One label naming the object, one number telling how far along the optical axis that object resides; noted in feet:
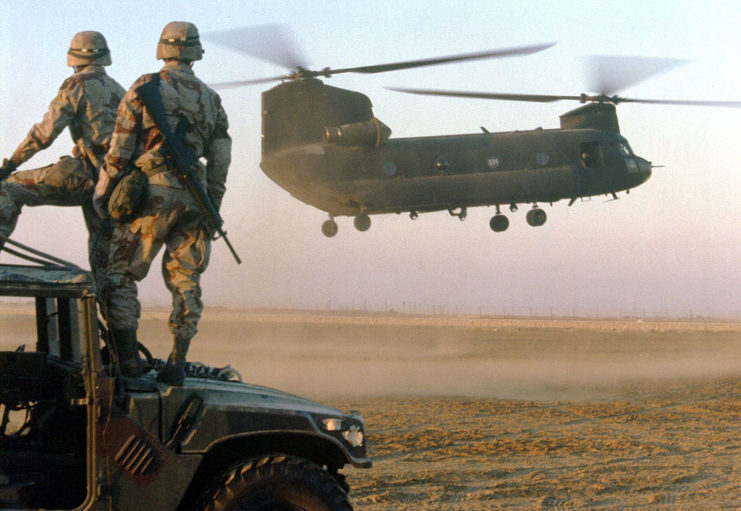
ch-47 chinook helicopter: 76.43
